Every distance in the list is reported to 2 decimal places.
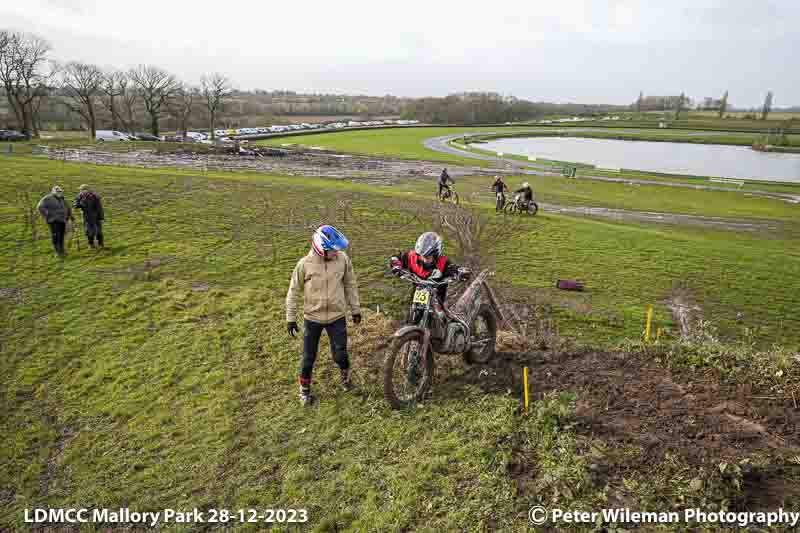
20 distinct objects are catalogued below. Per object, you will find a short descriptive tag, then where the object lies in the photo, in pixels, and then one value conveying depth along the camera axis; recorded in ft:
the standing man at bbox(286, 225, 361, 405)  19.51
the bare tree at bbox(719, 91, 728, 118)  551.59
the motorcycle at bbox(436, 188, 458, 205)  82.28
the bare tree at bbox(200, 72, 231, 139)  268.97
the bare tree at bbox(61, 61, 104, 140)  222.28
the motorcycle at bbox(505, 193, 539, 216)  71.20
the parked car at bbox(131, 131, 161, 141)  201.98
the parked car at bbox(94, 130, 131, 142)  195.28
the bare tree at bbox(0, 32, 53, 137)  184.56
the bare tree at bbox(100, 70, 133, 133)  237.45
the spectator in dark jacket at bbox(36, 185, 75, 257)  39.60
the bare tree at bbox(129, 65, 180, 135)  242.58
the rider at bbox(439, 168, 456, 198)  79.92
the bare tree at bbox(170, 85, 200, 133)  258.82
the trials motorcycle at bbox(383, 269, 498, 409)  18.83
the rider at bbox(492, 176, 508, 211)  72.59
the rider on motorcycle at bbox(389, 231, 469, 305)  19.62
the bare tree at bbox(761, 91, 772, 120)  496.64
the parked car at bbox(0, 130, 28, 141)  160.62
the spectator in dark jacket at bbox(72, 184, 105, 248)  41.29
